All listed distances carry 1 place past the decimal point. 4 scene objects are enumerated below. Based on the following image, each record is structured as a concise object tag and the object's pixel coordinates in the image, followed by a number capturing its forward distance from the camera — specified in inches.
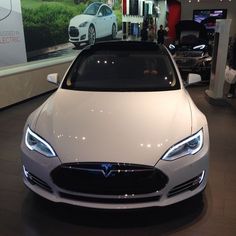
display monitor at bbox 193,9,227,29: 645.3
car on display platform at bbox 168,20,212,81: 335.9
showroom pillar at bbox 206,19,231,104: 249.9
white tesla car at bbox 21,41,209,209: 87.3
